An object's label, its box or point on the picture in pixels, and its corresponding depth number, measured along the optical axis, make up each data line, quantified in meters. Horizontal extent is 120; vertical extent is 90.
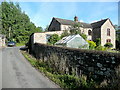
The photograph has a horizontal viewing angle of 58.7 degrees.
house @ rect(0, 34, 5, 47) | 29.10
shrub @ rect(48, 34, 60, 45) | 20.62
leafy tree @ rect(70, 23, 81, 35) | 25.27
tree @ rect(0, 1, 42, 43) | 40.75
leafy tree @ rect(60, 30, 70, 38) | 22.85
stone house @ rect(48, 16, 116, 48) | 27.88
